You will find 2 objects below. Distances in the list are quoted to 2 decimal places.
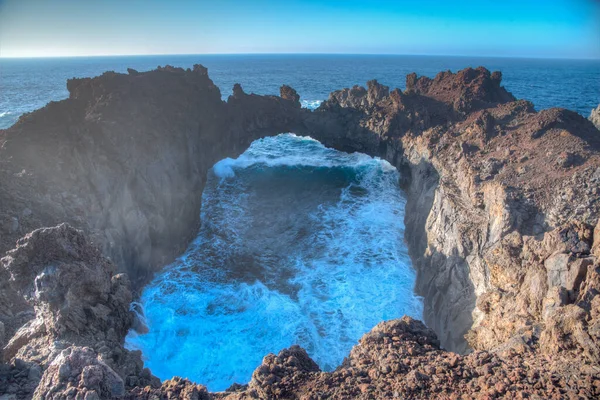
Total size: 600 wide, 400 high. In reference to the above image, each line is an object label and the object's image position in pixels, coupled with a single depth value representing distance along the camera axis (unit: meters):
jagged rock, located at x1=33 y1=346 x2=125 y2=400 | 8.11
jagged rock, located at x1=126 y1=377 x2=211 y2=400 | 9.13
